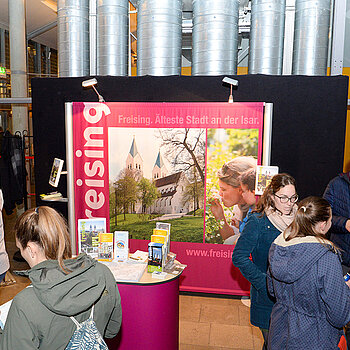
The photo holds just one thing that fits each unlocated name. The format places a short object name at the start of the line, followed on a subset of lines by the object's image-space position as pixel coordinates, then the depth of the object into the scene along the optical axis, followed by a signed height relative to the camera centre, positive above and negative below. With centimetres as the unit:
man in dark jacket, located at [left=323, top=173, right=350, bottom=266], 304 -60
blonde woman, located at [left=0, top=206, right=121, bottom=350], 139 -61
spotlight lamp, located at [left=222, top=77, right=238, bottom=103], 381 +48
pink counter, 260 -123
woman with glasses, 237 -65
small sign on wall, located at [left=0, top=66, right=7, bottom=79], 901 +127
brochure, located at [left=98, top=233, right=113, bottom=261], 285 -85
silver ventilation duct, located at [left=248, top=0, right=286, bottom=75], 392 +96
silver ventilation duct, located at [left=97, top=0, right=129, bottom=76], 421 +100
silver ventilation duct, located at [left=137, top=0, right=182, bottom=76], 401 +97
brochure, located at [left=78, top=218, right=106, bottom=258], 284 -76
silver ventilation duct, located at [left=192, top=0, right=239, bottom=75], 394 +96
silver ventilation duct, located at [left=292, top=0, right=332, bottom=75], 389 +96
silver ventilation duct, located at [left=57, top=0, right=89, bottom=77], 434 +103
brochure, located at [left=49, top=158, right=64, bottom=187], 436 -49
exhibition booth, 398 -12
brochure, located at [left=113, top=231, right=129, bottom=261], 288 -86
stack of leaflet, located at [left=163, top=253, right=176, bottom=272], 281 -97
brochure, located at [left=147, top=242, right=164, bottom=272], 270 -87
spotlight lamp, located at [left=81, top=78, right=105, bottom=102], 401 +48
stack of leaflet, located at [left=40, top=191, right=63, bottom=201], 448 -78
